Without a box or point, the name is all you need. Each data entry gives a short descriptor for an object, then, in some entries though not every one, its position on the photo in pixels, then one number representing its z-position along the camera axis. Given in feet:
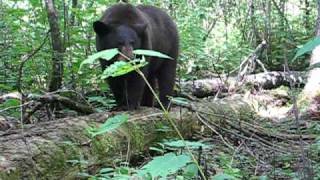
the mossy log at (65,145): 10.94
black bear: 18.66
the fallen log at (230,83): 28.07
